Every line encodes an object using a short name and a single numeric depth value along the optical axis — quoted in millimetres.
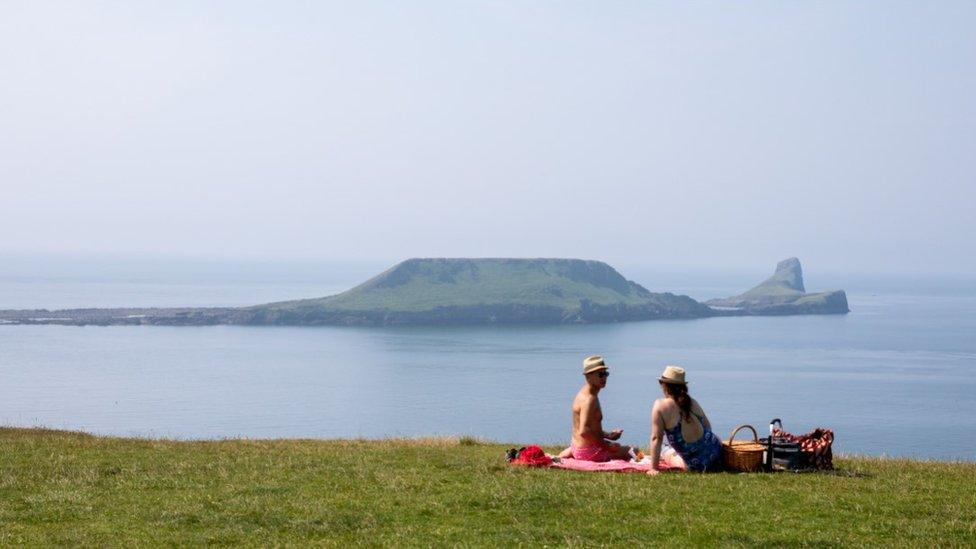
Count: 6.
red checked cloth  18344
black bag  18167
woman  17922
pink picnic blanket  18109
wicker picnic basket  17938
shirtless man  19062
